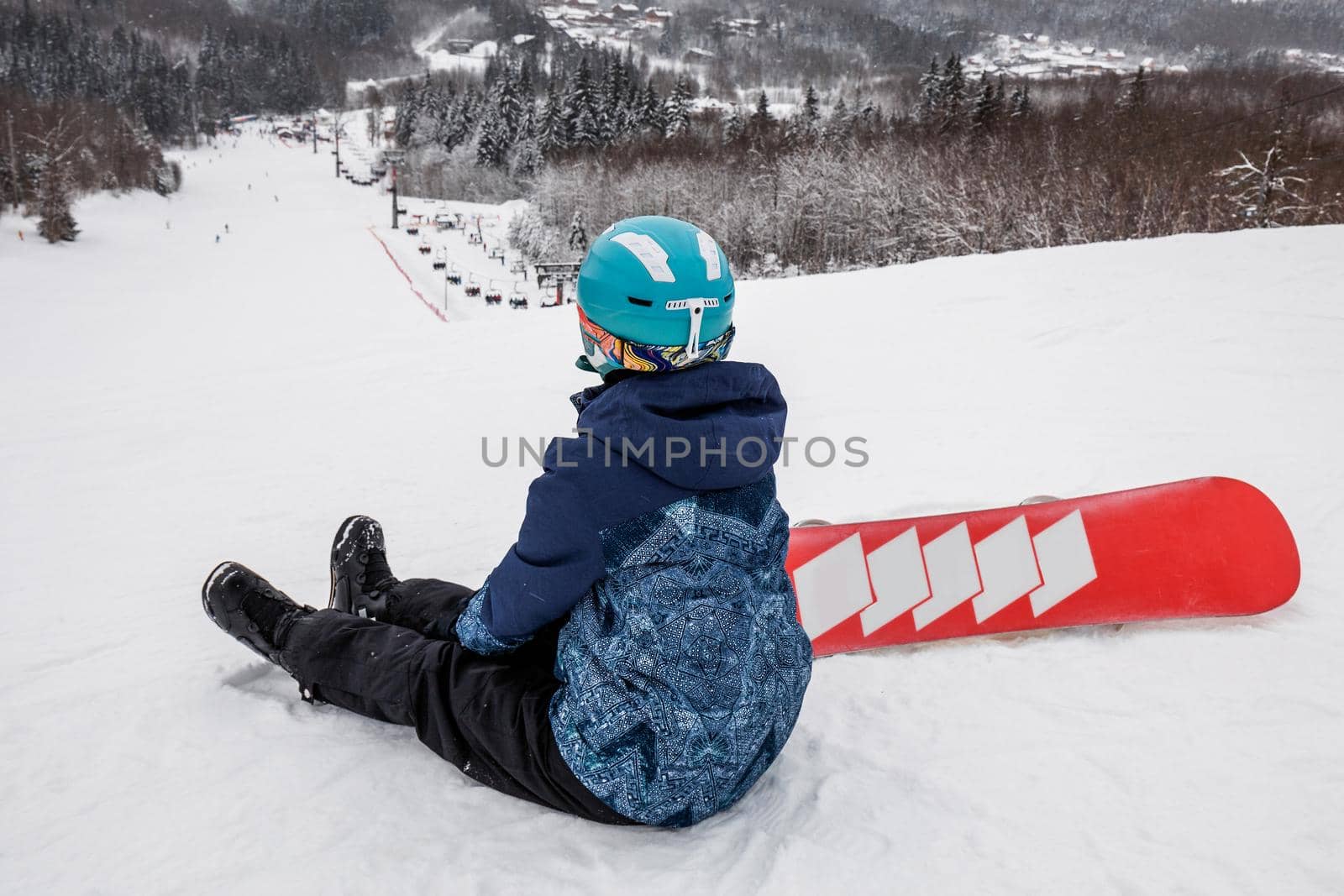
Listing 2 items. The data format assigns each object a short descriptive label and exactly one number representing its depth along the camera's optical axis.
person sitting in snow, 1.57
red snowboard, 2.64
